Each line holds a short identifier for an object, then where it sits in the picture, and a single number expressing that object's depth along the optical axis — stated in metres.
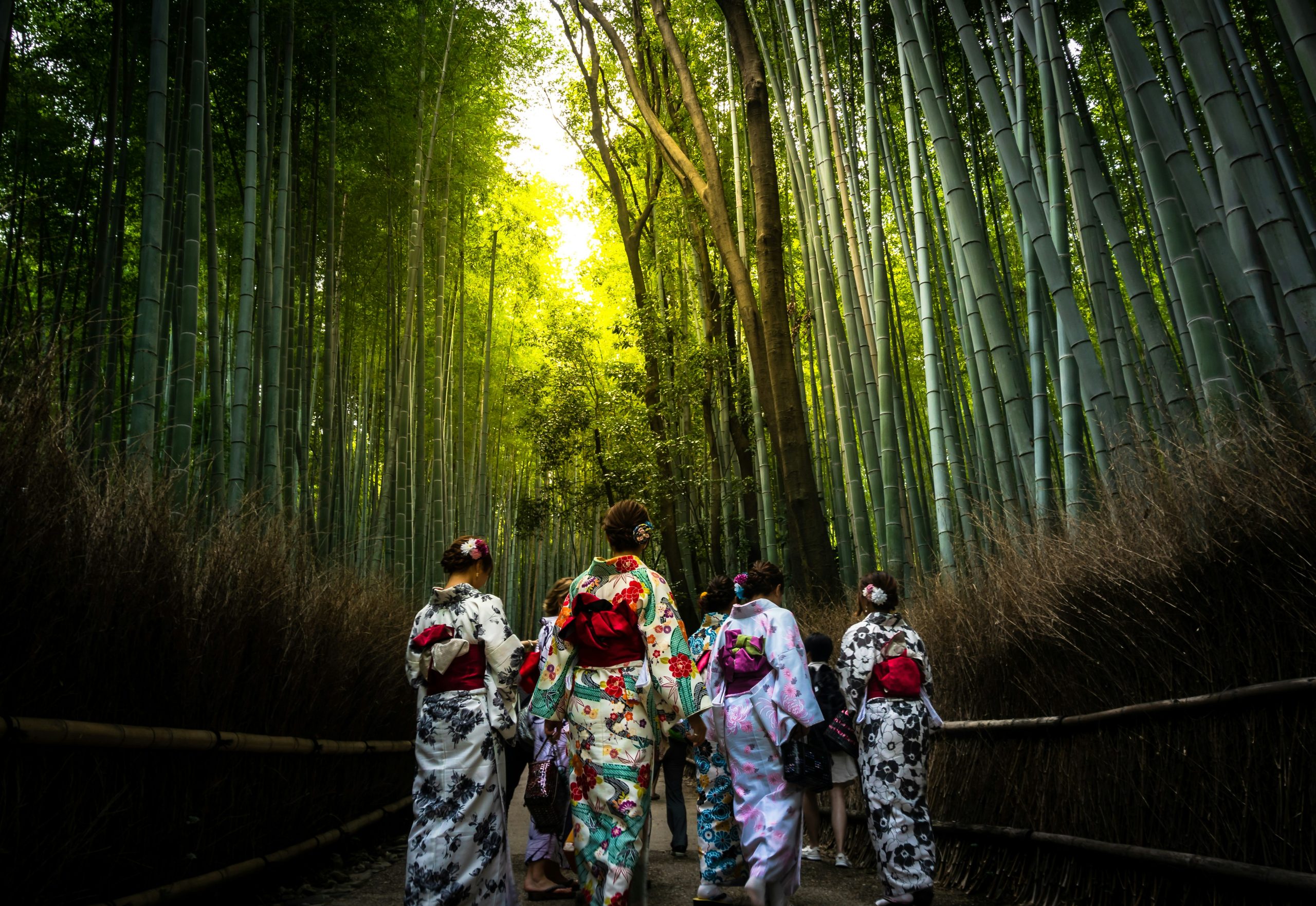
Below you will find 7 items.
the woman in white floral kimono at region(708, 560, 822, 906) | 2.78
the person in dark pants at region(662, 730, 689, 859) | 4.26
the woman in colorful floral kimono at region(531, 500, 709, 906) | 2.36
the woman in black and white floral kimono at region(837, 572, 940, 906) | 2.94
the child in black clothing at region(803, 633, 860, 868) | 3.74
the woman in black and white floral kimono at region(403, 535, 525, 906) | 2.46
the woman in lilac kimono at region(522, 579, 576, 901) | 3.38
